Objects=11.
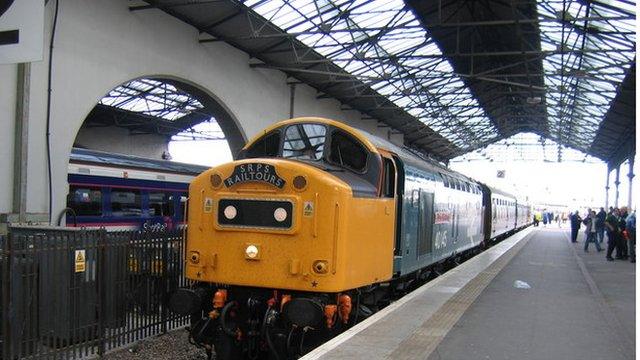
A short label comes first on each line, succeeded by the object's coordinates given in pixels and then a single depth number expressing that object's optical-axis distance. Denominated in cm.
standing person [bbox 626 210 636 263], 1644
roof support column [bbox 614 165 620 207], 4412
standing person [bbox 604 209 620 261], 1728
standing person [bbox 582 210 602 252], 2169
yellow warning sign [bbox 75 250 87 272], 705
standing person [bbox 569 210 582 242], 2697
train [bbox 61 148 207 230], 1461
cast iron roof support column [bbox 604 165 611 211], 5459
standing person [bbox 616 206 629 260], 1779
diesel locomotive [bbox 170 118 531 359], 626
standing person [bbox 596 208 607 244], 2163
